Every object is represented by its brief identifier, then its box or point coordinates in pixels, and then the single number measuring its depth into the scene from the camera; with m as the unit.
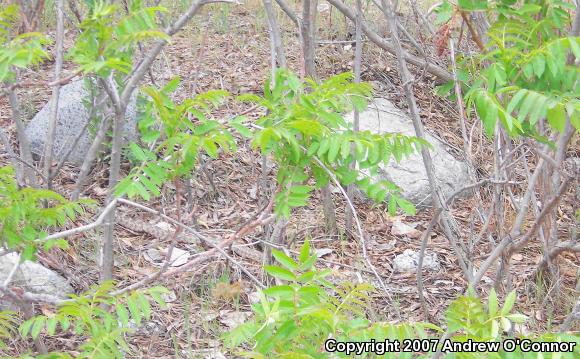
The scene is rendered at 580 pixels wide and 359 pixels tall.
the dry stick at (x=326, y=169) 2.66
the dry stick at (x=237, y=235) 2.80
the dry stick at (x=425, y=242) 3.12
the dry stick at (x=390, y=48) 4.64
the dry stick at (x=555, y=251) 3.78
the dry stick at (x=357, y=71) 4.30
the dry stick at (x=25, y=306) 2.65
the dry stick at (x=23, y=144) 3.70
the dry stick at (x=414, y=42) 4.29
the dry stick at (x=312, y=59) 4.36
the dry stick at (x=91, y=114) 3.57
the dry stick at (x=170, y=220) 2.61
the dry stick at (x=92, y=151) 3.28
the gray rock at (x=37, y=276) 3.80
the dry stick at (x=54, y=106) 3.35
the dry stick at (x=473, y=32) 3.21
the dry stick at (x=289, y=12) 4.21
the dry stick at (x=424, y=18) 4.21
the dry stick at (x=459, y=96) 3.55
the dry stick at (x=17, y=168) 3.66
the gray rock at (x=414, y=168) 5.48
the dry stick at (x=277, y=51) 3.74
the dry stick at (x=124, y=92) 2.67
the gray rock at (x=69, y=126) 5.20
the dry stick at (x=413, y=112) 3.59
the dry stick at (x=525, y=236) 3.15
